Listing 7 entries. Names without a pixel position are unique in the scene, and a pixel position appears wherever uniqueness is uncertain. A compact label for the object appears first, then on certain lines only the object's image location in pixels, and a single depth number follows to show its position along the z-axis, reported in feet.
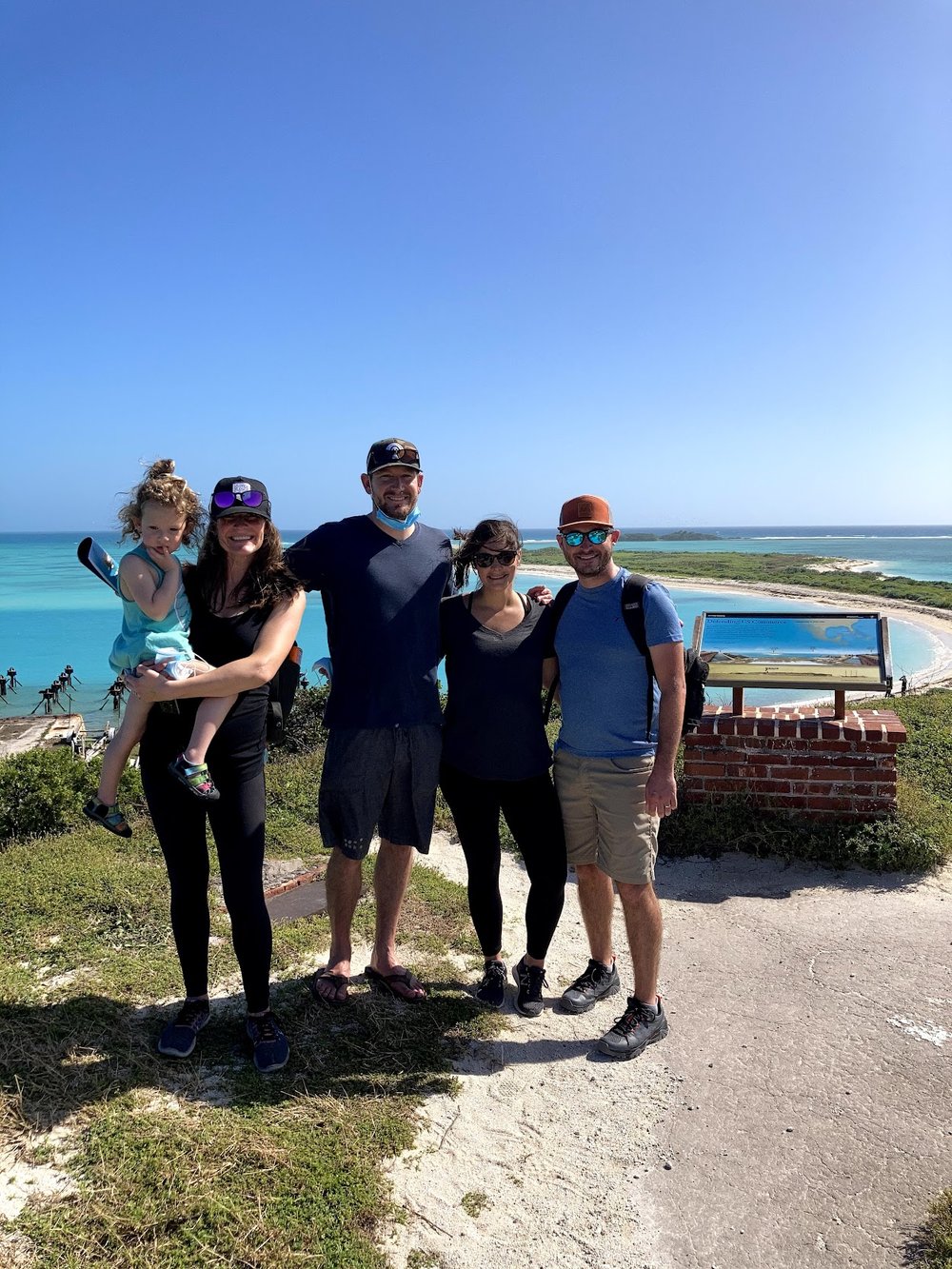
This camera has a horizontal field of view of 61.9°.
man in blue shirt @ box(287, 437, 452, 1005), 10.69
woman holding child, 9.78
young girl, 9.42
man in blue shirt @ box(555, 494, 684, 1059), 10.63
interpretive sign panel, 18.43
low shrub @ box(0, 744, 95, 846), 19.85
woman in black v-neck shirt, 10.98
